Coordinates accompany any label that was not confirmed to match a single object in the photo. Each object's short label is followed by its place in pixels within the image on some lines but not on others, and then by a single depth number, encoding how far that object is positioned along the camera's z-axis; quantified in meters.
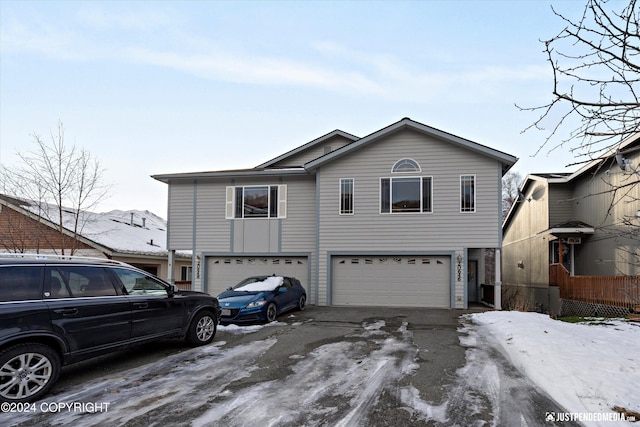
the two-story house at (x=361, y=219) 14.78
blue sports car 10.41
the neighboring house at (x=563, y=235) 15.13
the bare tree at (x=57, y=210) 14.59
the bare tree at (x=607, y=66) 3.36
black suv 4.90
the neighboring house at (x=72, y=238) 17.67
